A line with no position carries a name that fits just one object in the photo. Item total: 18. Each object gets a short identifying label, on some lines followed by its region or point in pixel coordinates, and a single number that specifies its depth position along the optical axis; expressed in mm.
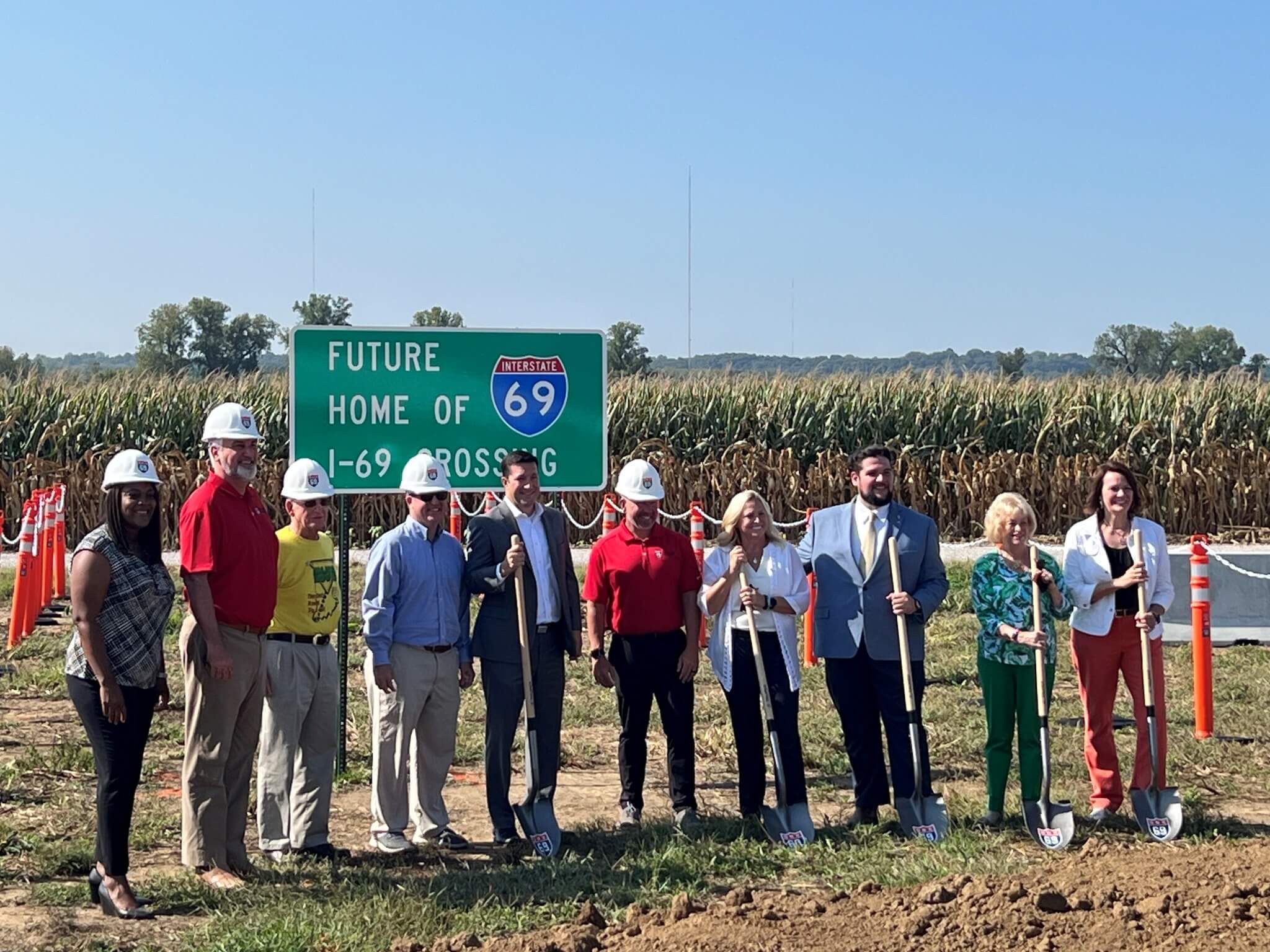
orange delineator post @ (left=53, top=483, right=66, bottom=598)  17469
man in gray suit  7844
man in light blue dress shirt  7633
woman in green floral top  7902
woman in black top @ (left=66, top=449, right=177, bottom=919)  6477
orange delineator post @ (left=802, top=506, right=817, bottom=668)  11836
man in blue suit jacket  7969
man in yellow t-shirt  7465
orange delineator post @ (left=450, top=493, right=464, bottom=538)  18375
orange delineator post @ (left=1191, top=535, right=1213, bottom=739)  10281
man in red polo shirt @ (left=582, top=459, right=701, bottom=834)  7996
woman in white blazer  8055
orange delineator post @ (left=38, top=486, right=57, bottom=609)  16312
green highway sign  9172
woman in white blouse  7973
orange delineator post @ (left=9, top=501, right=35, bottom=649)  14469
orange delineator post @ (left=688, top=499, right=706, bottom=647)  15156
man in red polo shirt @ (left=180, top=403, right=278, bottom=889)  6848
